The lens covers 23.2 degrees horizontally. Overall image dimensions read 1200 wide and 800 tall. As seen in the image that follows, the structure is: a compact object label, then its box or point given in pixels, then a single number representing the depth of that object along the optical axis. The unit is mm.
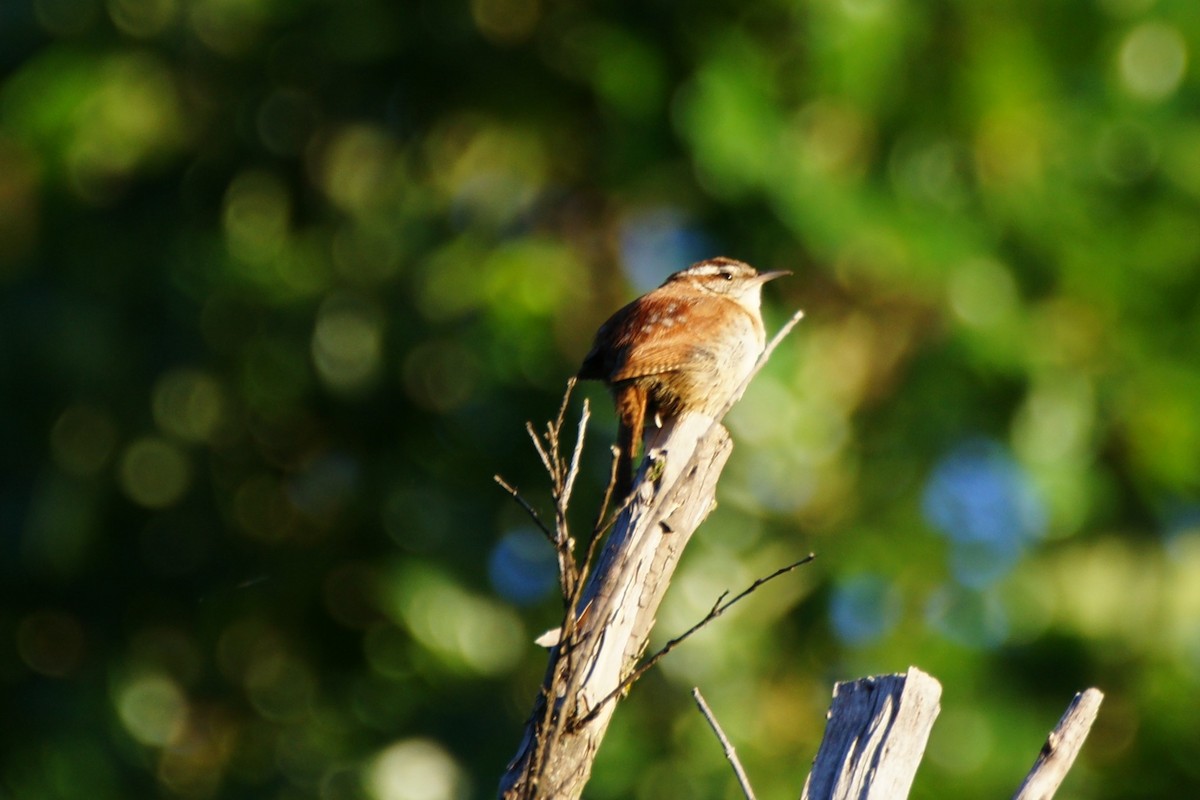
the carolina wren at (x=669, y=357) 9516
